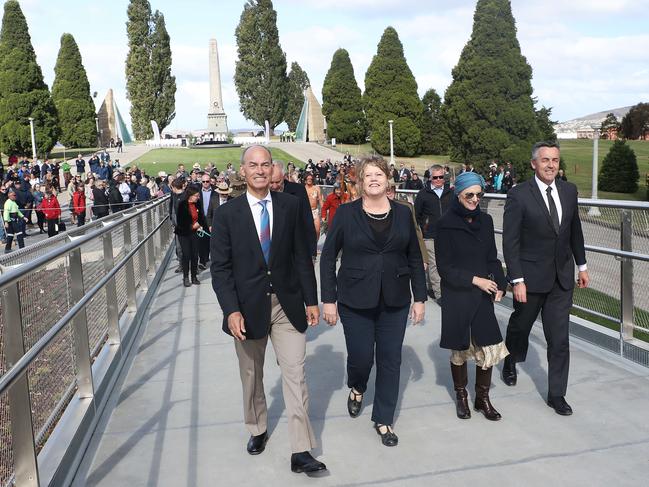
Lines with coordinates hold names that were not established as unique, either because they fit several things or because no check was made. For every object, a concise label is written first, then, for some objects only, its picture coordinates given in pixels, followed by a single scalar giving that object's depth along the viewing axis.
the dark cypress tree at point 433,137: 62.88
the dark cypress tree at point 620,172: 32.88
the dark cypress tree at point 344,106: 70.50
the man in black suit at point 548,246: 4.78
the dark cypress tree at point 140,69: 79.75
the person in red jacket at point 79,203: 22.27
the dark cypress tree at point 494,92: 45.06
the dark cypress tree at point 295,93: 93.62
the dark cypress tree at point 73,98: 68.62
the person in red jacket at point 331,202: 11.12
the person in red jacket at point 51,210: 21.08
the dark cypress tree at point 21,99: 52.44
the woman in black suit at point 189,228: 10.43
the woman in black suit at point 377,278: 4.26
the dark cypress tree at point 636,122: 76.56
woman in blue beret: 4.54
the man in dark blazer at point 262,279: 3.94
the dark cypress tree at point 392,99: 58.91
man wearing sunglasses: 8.68
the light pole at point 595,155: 22.73
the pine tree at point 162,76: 79.81
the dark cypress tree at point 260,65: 80.69
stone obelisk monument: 71.50
